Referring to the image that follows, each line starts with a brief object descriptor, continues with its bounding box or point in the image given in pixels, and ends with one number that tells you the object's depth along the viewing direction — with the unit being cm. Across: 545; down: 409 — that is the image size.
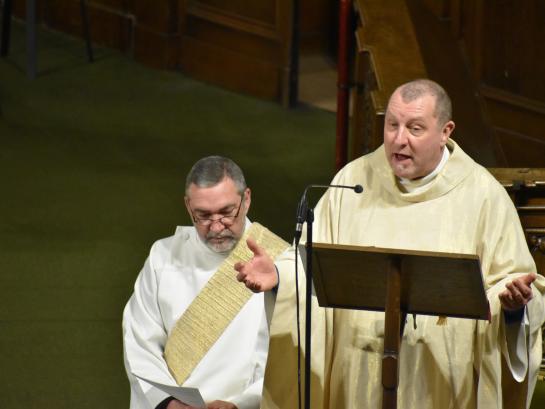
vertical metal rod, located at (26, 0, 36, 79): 2136
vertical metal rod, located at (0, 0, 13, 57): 2248
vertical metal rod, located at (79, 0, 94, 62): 2264
